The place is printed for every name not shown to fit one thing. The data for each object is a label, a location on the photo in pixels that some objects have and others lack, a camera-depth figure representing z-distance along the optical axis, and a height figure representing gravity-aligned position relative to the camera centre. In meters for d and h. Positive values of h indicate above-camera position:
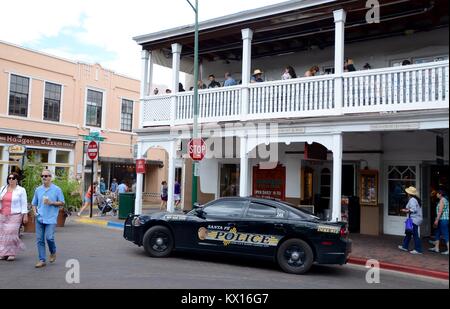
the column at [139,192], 16.59 -0.52
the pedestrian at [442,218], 10.54 -0.74
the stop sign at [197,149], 13.58 +0.92
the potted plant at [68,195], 15.39 -0.67
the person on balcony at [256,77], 14.41 +3.36
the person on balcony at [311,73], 13.39 +3.25
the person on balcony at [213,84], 15.88 +3.36
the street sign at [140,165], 16.44 +0.46
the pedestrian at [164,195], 22.62 -0.85
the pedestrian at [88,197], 19.48 -0.93
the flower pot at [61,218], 15.16 -1.44
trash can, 17.34 -0.97
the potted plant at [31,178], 14.80 -0.11
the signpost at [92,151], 17.75 +1.00
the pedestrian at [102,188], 22.89 -0.57
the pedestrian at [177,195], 22.93 -0.82
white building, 11.60 +2.25
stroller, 19.46 -1.24
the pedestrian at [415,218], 11.12 -0.79
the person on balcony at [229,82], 14.92 +3.23
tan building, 23.63 +3.59
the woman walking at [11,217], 9.09 -0.87
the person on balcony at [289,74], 13.59 +3.33
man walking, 8.36 -0.66
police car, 8.69 -1.07
